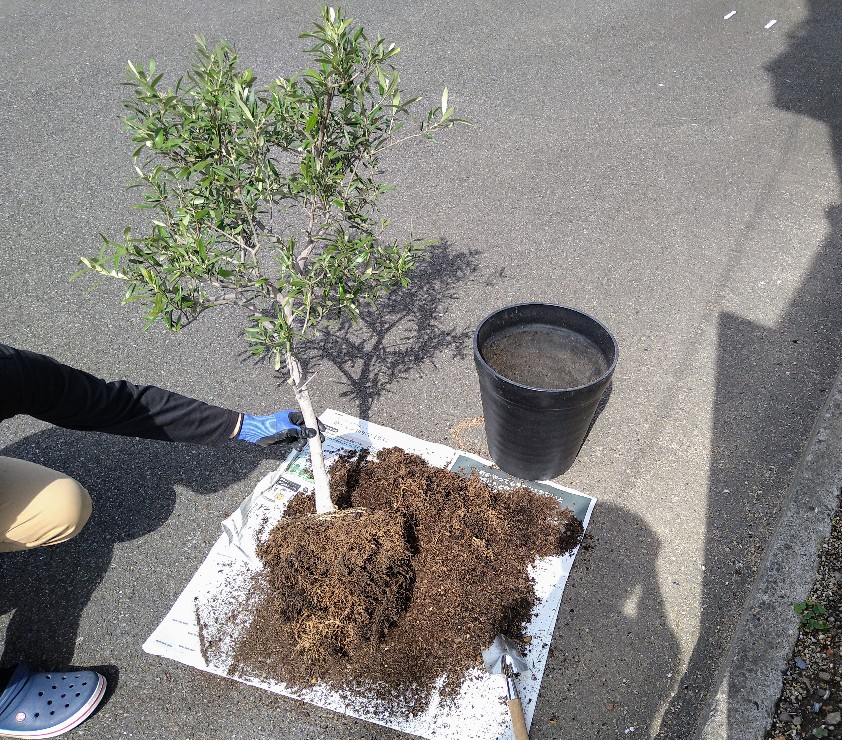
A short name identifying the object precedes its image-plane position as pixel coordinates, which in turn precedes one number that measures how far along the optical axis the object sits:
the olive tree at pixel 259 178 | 1.83
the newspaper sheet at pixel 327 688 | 2.19
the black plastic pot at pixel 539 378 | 2.54
